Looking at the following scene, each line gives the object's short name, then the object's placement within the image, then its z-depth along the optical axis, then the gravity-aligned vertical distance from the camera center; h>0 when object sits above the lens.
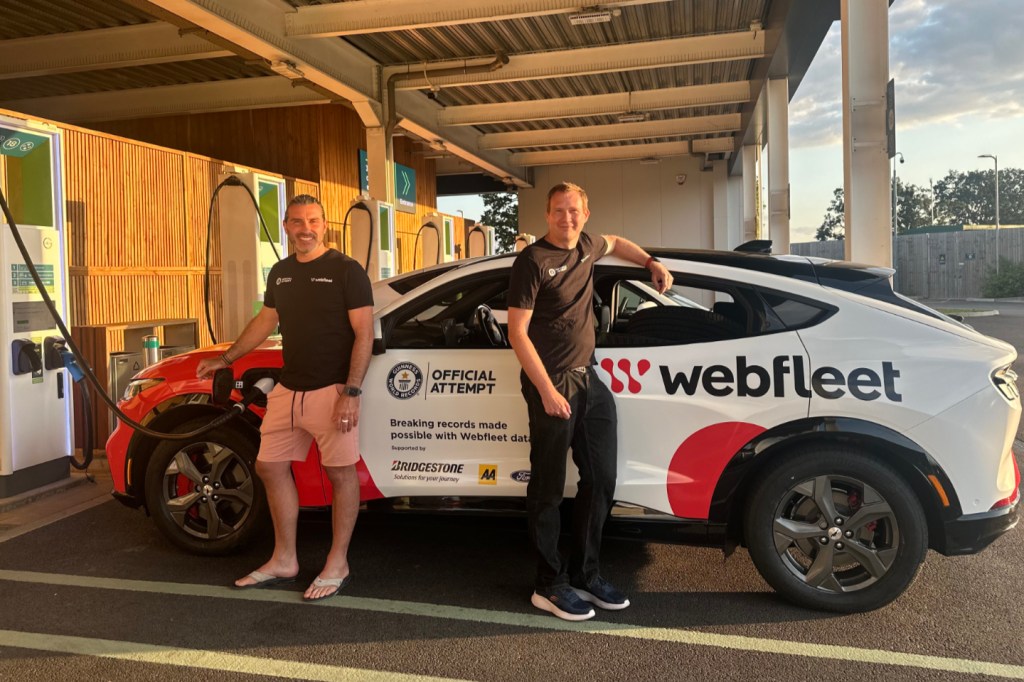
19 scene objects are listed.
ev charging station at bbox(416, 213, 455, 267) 14.63 +1.85
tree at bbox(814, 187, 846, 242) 76.44 +10.47
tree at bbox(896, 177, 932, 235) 75.62 +11.66
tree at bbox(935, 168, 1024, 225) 77.81 +12.73
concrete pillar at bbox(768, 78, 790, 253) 12.07 +2.60
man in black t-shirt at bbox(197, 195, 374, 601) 3.75 -0.17
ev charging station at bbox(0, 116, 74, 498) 5.46 +0.16
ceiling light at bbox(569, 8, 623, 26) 8.82 +3.53
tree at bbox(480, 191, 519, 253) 42.38 +6.69
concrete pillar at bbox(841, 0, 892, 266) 6.50 +1.68
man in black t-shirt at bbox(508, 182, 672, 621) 3.41 -0.26
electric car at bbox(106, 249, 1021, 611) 3.41 -0.39
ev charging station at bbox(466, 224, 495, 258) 16.88 +2.01
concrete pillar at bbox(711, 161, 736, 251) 21.77 +3.63
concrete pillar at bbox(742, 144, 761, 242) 17.30 +3.00
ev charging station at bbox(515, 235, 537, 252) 15.36 +1.88
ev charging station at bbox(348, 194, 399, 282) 10.30 +1.34
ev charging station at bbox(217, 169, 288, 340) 8.24 +0.89
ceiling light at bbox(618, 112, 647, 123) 15.22 +4.24
